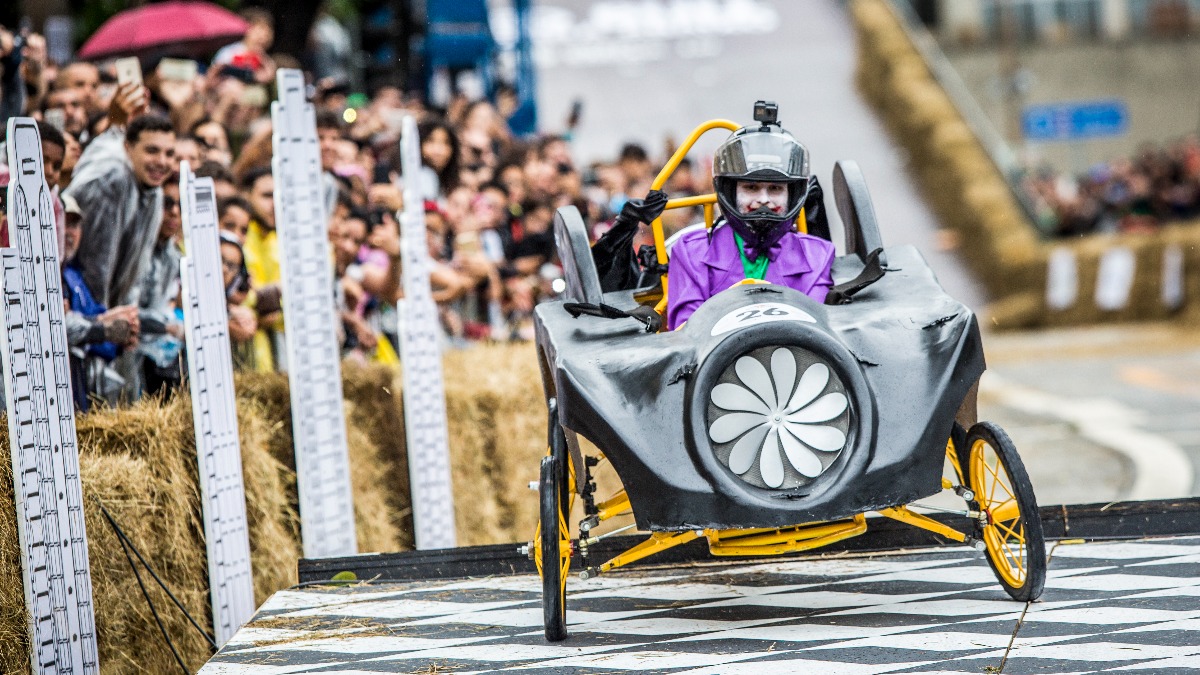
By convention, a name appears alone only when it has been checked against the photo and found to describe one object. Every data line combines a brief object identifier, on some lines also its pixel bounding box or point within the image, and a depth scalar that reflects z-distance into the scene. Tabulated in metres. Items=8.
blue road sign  68.06
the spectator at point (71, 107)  15.10
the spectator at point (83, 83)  15.95
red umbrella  21.06
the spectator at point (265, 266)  15.22
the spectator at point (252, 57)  19.44
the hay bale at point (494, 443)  17.44
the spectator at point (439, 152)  20.78
